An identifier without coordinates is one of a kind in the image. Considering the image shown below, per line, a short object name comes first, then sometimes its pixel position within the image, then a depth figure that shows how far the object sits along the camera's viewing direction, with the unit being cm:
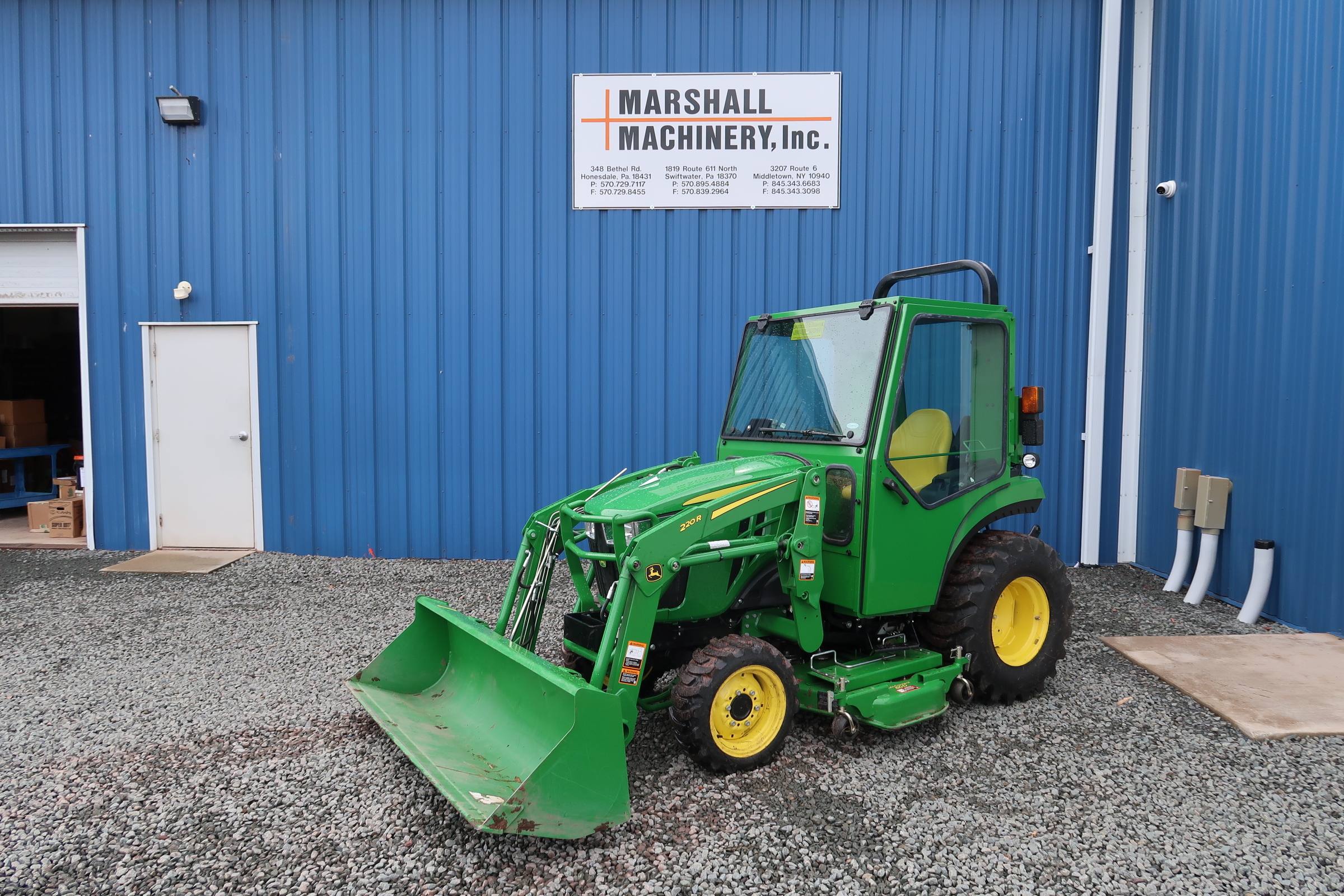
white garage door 790
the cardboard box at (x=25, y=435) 1010
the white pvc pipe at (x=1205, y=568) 615
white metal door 779
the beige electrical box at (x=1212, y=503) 611
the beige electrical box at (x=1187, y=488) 640
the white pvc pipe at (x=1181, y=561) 642
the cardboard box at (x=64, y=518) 823
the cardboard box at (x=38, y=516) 861
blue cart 971
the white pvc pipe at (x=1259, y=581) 558
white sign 733
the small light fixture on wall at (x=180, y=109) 752
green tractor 324
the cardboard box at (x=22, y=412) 1010
